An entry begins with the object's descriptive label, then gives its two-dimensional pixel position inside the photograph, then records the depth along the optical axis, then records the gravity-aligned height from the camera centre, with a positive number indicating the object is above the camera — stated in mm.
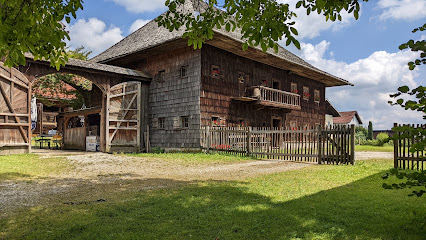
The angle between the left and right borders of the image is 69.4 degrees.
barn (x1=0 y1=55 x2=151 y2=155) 14391 +1036
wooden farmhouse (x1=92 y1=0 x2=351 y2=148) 17531 +2756
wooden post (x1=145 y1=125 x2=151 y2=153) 19419 -1116
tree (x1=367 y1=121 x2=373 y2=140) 42469 -582
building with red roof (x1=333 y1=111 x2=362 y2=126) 55188 +1591
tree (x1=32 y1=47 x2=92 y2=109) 28419 +3780
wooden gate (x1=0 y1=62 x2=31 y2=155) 14203 +617
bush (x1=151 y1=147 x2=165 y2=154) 18891 -1503
